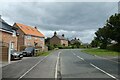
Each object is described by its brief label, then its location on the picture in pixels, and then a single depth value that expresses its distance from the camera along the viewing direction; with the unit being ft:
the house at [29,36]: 84.55
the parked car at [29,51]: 47.80
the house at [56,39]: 169.38
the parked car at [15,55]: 35.04
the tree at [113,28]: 76.51
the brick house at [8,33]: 45.99
